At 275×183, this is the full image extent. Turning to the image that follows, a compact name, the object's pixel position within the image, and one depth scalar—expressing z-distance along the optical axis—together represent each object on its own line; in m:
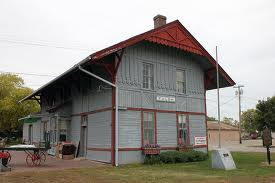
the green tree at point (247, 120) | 106.21
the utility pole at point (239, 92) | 62.26
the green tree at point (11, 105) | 46.78
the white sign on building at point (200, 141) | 22.27
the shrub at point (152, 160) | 18.50
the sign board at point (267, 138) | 17.38
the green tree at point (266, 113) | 41.16
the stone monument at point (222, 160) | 15.94
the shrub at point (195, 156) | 19.84
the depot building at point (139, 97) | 18.27
